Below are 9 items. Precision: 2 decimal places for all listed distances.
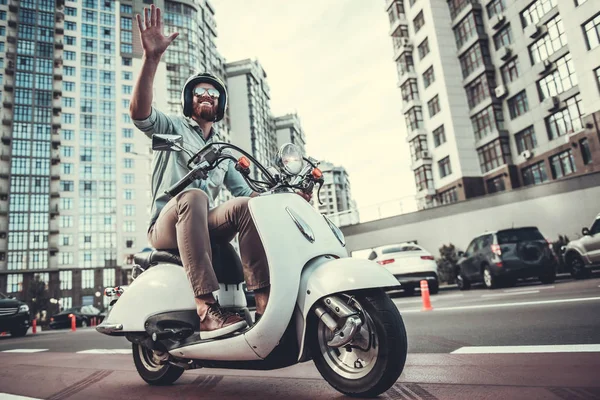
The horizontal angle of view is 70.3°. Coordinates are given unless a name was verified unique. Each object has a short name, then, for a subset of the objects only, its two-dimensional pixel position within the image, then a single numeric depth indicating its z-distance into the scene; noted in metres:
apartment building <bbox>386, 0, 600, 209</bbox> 24.08
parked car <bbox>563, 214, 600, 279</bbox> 10.07
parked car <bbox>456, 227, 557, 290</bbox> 10.44
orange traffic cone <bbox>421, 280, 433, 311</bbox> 7.15
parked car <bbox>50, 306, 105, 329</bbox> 22.16
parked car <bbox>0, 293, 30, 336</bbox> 11.17
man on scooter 2.33
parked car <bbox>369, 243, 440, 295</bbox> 11.37
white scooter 1.97
